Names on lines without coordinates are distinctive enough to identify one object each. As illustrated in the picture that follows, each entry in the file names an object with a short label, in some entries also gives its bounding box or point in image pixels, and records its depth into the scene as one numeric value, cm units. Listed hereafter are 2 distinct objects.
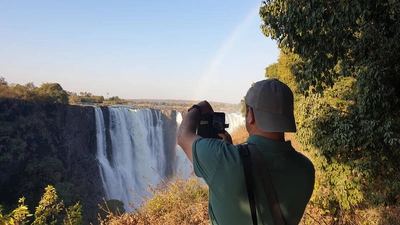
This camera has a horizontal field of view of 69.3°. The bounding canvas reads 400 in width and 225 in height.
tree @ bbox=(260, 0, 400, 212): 327
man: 93
